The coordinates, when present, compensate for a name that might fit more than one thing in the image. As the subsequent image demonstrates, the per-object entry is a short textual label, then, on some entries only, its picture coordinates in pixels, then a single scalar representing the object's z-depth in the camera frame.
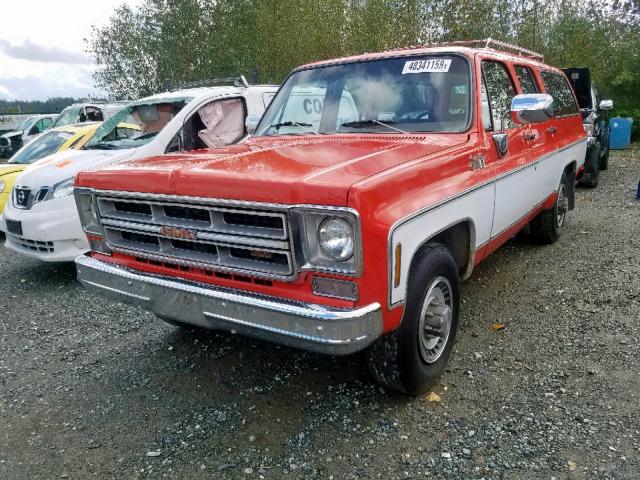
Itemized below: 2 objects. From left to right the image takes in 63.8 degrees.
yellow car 7.34
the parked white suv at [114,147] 5.53
